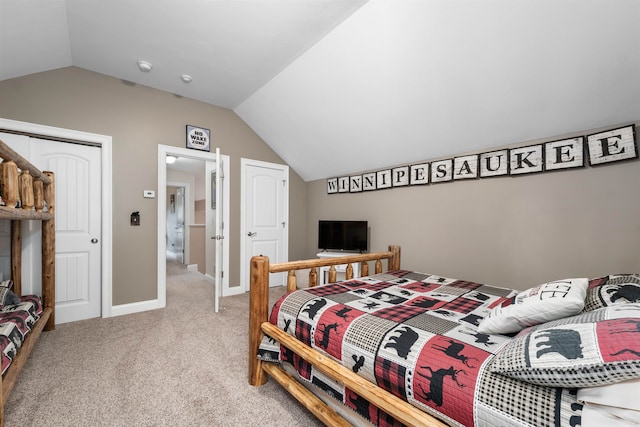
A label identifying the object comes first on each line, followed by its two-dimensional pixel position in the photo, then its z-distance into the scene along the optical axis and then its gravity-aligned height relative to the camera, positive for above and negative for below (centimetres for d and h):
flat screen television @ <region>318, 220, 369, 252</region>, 379 -31
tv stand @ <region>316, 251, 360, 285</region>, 374 -75
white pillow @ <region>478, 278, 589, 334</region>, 106 -38
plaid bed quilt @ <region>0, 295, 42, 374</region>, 153 -73
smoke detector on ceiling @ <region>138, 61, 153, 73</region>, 283 +158
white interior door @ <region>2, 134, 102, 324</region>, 278 -15
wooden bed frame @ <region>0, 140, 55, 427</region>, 159 -5
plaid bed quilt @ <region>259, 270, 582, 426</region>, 82 -54
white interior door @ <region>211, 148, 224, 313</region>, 316 -20
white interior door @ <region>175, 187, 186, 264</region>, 664 -27
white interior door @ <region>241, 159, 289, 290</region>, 415 +3
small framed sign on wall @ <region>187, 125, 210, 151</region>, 362 +104
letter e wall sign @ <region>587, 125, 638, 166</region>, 196 +51
